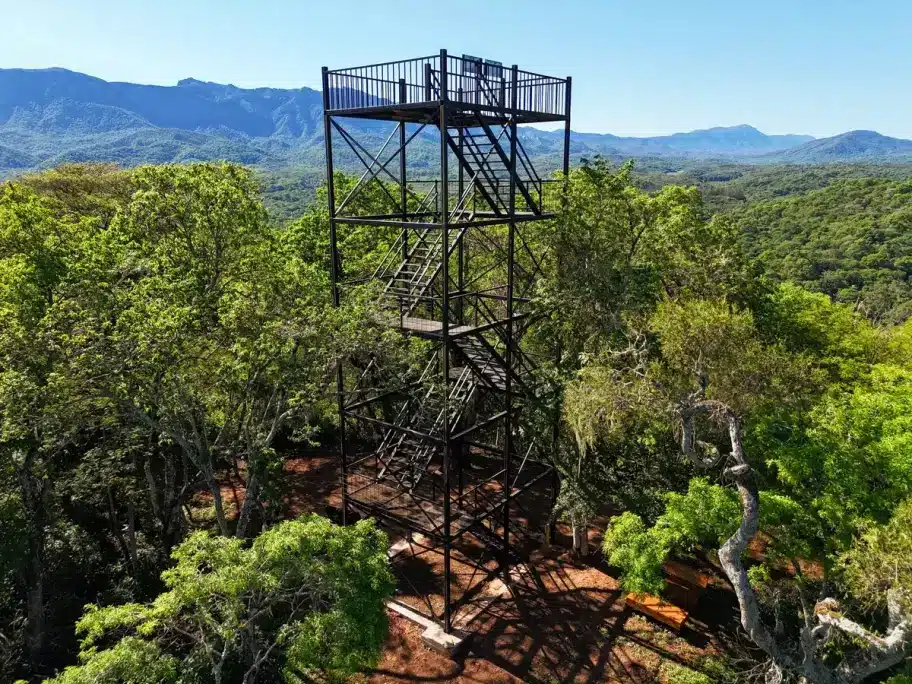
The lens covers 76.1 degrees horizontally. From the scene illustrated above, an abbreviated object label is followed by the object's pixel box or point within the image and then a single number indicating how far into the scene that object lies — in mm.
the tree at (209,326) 13820
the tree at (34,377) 13078
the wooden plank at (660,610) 15523
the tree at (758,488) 11039
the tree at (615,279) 16500
